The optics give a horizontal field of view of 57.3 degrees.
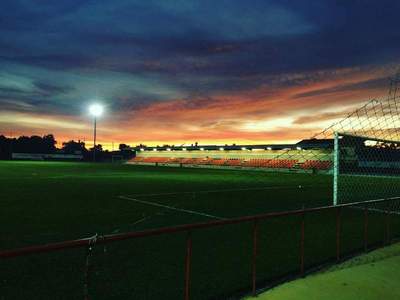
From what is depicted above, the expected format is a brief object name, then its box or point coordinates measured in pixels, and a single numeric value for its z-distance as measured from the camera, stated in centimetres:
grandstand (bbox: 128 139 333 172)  5778
